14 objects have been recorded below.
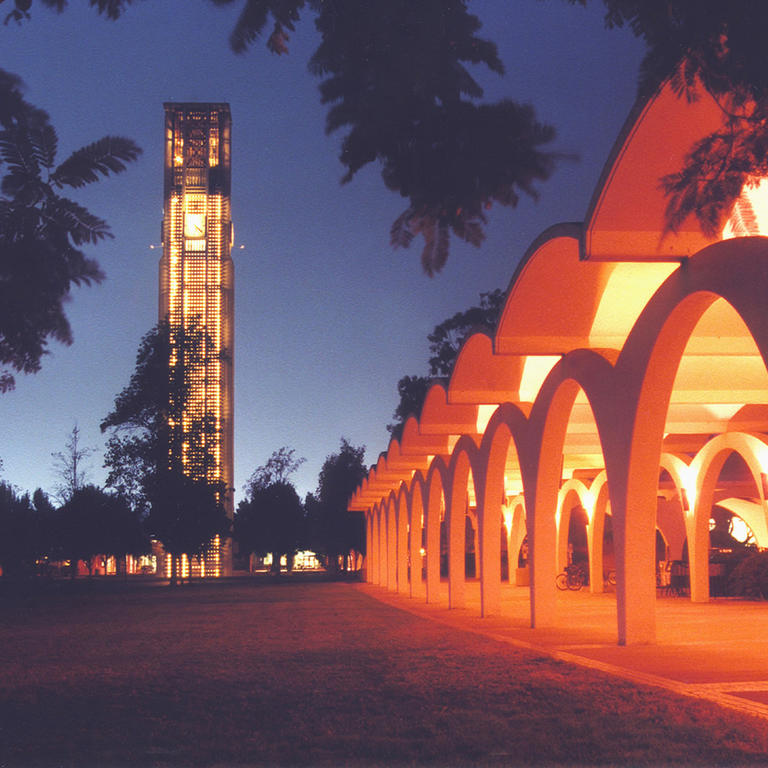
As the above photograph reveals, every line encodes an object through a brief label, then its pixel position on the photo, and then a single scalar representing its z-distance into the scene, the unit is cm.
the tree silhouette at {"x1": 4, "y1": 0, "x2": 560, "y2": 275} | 429
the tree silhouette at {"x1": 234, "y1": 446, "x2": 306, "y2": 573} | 6856
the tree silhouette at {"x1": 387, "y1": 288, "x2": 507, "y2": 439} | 5128
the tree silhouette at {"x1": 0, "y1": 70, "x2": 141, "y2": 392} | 652
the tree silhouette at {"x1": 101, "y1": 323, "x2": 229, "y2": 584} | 4244
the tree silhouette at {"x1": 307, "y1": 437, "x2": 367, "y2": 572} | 7200
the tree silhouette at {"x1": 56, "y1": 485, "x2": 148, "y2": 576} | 4516
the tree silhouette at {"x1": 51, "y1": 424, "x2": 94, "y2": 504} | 4544
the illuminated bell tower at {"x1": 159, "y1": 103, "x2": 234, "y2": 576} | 8056
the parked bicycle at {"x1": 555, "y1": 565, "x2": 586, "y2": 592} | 2995
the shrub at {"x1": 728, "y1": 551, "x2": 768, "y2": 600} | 2164
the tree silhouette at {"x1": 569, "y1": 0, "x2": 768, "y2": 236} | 369
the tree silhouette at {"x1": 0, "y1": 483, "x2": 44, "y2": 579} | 6162
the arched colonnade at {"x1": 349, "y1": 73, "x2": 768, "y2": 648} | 902
